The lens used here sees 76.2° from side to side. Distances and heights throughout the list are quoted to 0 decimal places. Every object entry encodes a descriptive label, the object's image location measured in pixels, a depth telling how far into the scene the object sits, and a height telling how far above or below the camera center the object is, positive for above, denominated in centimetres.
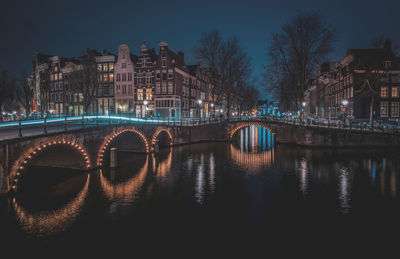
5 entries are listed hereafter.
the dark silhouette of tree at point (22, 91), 6391 +897
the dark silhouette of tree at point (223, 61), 4691 +1130
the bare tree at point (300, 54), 3788 +1023
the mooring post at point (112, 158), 2575 -360
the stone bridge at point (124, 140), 1567 -221
